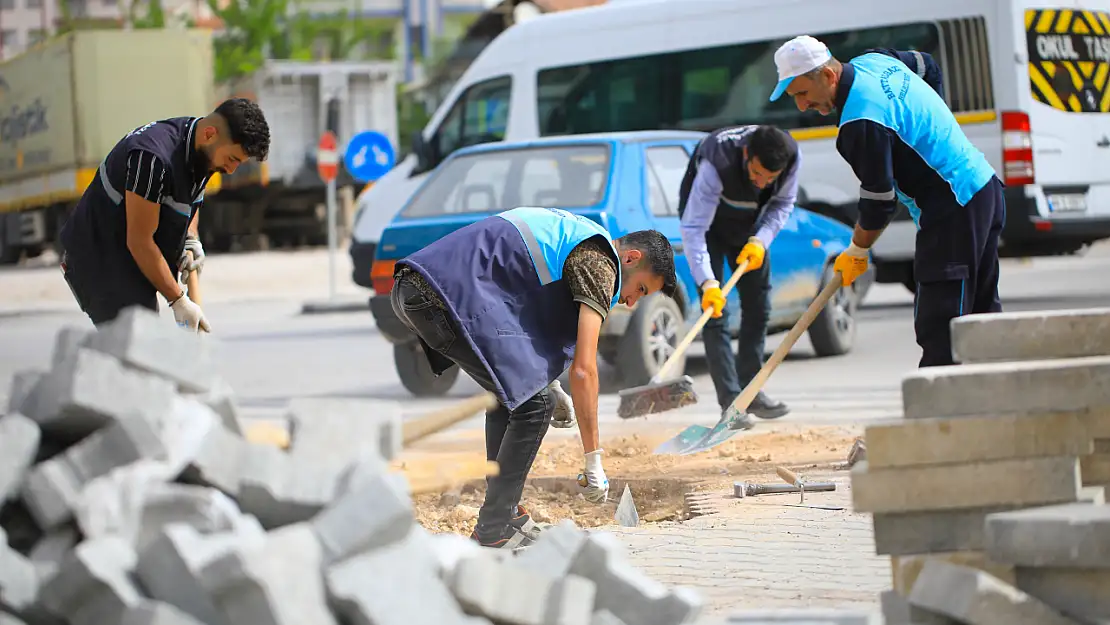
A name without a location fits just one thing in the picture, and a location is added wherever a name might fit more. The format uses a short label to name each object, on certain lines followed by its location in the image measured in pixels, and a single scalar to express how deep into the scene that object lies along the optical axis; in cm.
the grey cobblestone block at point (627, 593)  732
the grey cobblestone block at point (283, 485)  717
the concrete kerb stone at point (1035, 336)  866
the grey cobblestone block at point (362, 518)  677
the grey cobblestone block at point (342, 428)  747
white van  2786
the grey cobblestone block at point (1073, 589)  739
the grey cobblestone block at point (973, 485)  792
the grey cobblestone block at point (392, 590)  656
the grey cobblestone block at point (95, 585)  656
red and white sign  4069
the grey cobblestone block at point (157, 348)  732
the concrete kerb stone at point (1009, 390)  809
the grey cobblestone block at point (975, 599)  710
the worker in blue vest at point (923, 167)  1208
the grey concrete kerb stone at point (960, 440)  801
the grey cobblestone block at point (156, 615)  638
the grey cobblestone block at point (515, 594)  694
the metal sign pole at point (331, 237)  4128
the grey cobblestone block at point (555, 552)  733
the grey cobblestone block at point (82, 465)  698
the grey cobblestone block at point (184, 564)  648
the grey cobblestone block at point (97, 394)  707
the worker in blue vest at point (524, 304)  1043
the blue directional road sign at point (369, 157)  4003
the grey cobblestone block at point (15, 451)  707
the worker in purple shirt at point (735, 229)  1722
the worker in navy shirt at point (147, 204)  1140
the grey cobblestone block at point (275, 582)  625
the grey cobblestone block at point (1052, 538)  724
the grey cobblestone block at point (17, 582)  684
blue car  2000
